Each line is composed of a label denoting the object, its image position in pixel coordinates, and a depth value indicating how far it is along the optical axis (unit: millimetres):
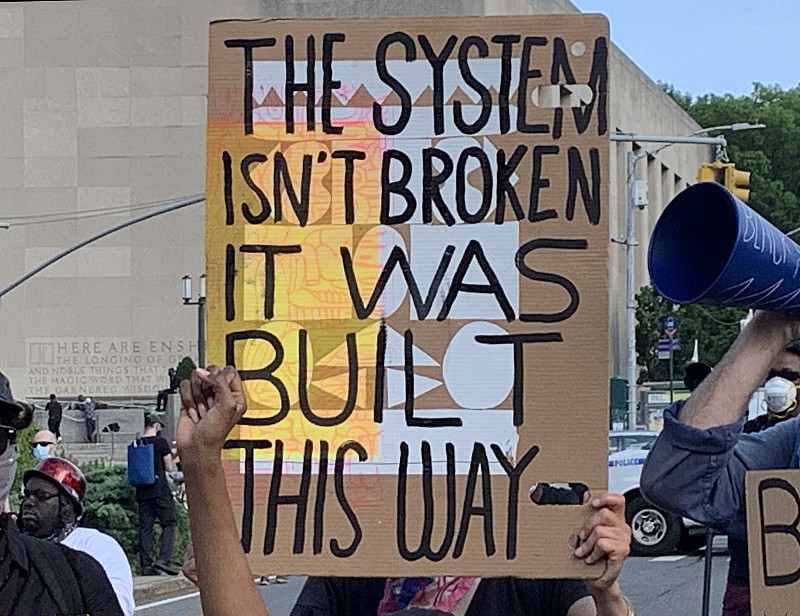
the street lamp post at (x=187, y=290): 35438
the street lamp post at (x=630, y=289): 34503
